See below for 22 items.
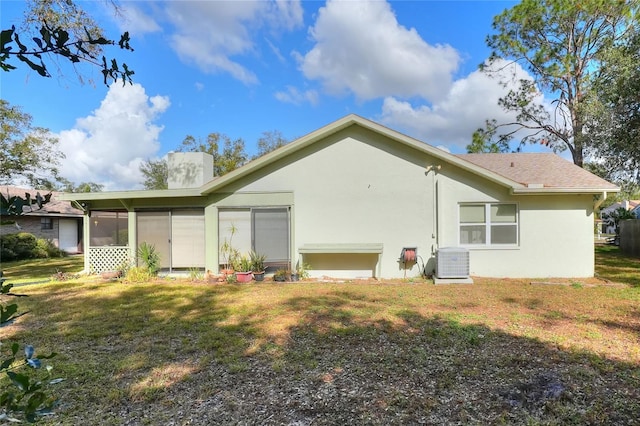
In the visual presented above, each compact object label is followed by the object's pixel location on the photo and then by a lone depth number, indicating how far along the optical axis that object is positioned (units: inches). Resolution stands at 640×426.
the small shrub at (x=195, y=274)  416.2
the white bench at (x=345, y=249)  388.2
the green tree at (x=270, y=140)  1342.3
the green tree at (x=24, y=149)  598.5
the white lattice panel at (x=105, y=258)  452.4
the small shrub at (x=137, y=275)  409.1
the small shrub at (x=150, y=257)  427.2
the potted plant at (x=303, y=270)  411.2
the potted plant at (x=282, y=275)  397.4
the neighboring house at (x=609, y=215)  1021.2
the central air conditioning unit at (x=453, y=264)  366.0
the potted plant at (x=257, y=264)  404.8
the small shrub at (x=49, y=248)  778.2
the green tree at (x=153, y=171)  1467.8
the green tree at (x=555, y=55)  690.2
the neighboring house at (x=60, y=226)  823.1
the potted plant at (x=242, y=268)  398.9
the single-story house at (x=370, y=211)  387.5
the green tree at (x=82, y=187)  1579.2
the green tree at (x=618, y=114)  470.9
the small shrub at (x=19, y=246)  705.6
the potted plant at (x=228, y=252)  420.8
